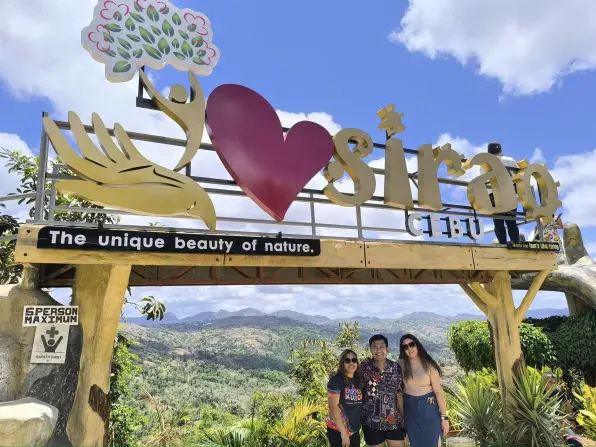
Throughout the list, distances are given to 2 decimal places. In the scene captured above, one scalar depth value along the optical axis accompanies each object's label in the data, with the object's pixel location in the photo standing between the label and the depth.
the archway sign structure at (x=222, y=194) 5.87
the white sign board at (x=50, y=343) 5.63
